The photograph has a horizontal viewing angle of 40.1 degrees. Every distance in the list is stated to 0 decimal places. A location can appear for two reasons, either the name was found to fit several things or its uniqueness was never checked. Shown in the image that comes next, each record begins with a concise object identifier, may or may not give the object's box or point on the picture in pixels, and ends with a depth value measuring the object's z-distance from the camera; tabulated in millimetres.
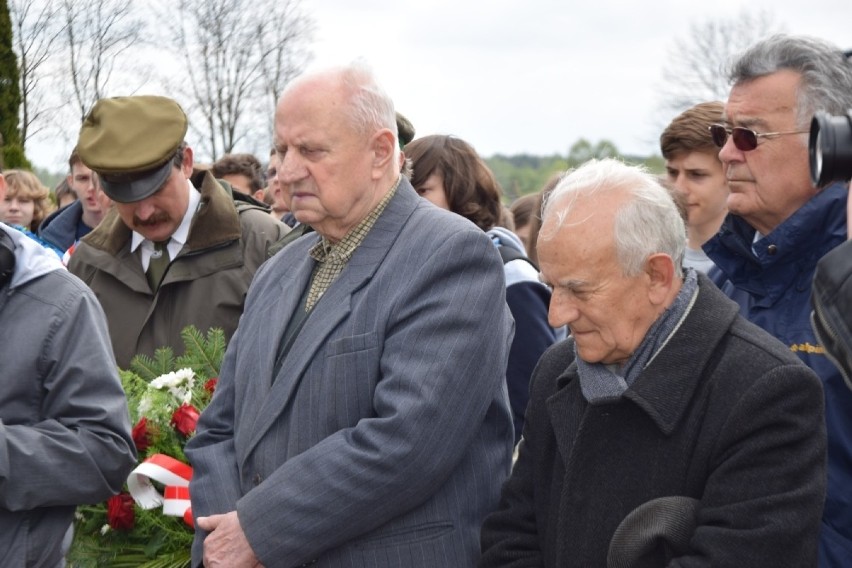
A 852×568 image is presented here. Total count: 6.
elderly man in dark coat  2531
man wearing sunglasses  3094
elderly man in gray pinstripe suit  3049
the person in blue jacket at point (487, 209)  4547
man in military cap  4930
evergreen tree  12391
